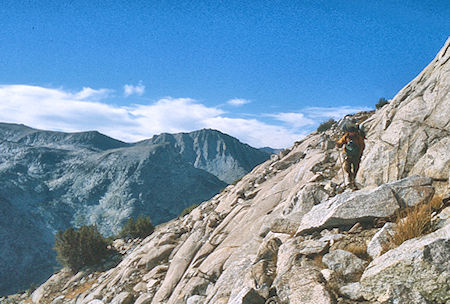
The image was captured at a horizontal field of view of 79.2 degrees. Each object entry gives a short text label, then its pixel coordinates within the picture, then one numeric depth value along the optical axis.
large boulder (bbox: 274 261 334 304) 4.16
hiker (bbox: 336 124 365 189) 9.05
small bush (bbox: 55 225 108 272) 18.30
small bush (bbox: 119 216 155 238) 22.05
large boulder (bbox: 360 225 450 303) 3.47
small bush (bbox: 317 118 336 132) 27.11
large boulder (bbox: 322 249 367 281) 4.42
